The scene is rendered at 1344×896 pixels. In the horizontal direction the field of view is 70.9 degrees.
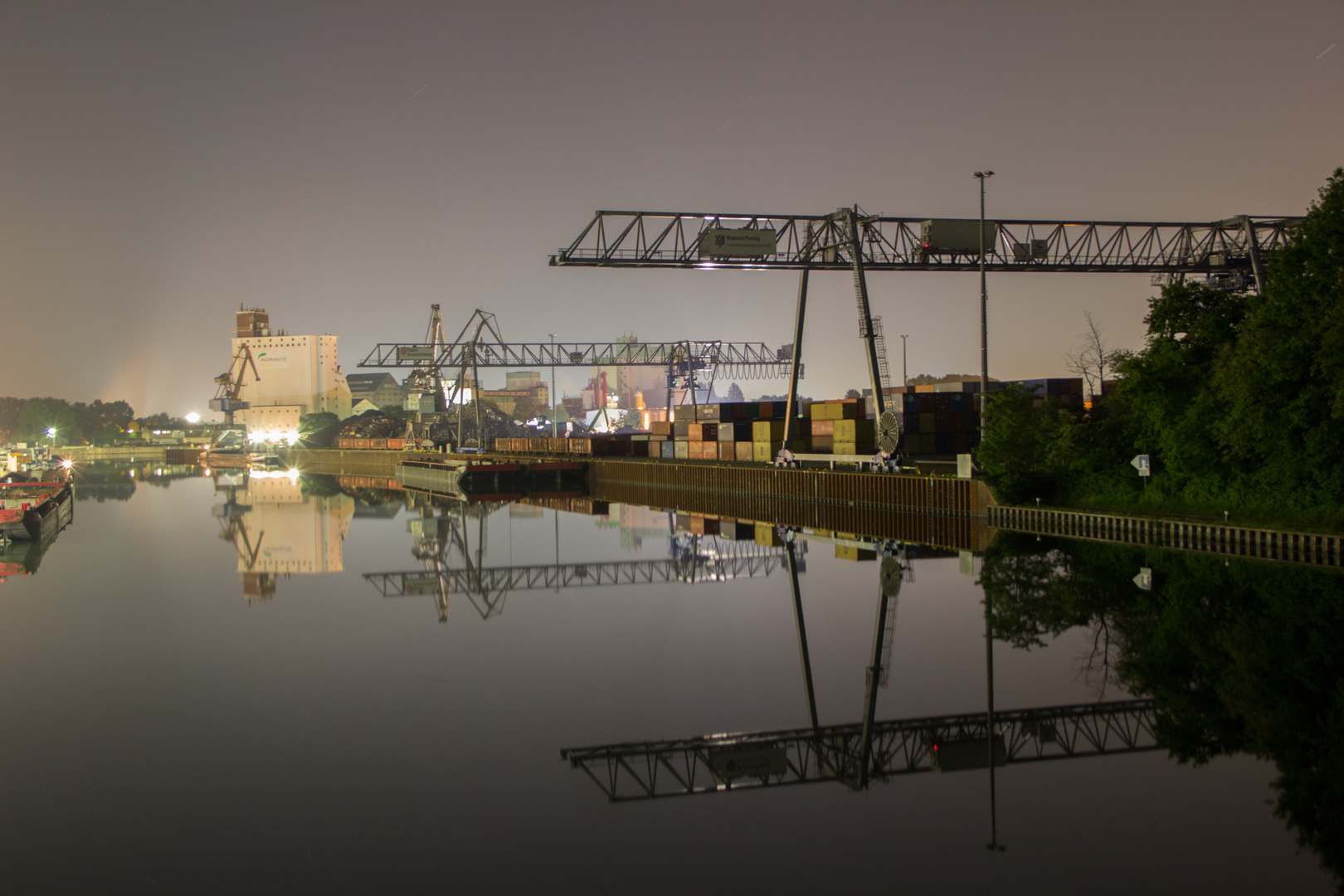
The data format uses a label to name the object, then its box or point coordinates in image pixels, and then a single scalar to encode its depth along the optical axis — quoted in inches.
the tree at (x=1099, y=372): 2026.3
